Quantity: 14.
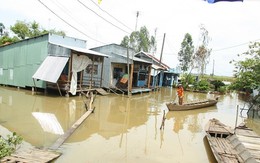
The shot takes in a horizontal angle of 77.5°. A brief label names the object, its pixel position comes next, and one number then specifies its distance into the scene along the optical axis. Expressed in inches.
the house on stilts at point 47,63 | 466.3
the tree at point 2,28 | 1301.2
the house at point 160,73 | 793.3
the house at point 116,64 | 603.4
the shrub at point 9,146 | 148.8
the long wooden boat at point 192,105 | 398.0
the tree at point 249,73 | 429.2
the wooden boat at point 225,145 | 170.6
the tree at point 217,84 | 888.6
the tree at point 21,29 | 949.6
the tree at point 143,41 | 1330.4
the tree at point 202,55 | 1024.8
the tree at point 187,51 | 1286.2
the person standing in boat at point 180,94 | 412.5
